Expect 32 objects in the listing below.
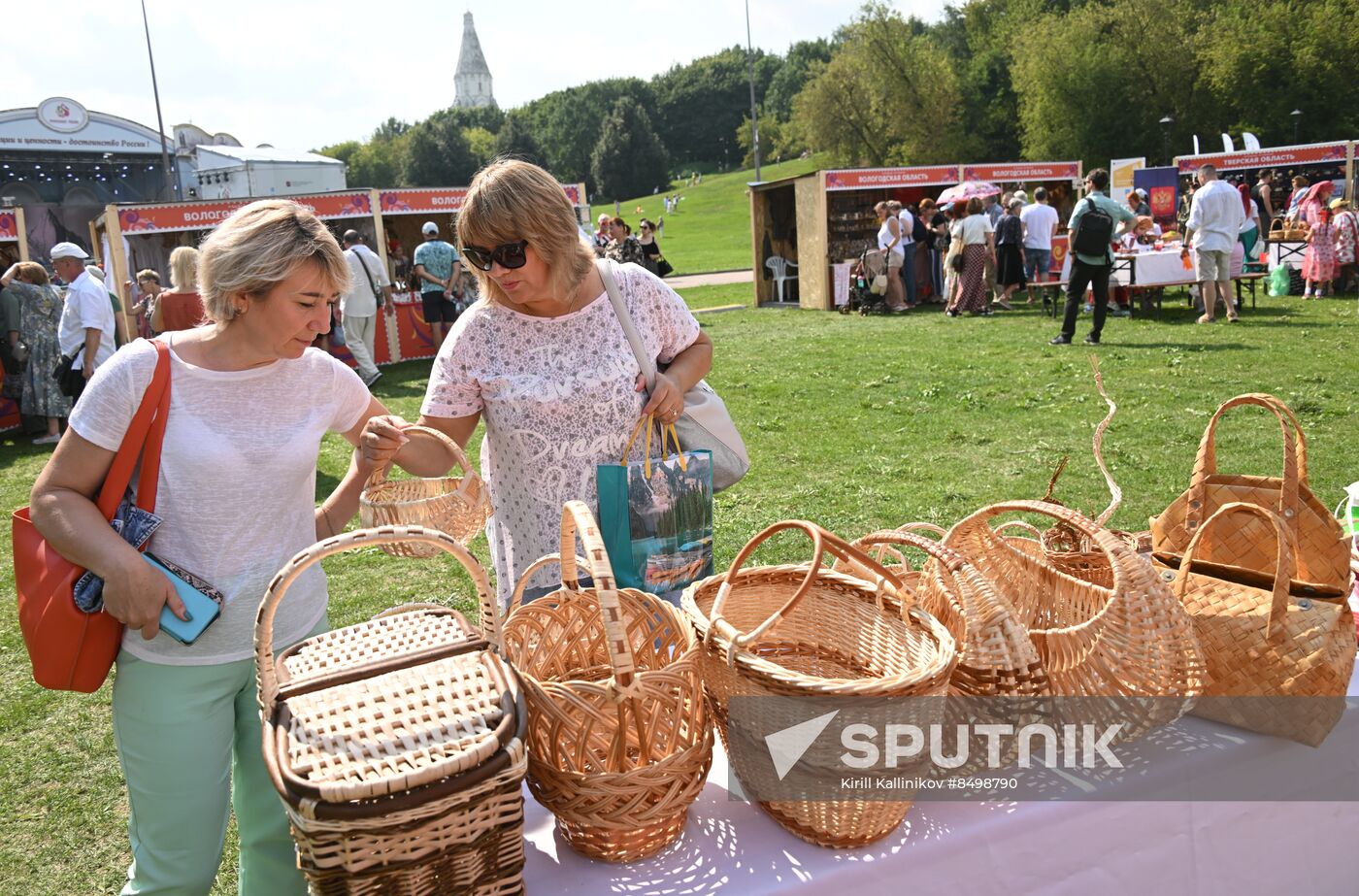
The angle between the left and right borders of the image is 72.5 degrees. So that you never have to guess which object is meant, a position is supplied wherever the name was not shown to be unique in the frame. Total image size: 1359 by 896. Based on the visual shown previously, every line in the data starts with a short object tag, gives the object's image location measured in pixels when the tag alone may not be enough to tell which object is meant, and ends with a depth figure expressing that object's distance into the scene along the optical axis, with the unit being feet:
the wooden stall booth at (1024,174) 59.06
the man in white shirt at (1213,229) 36.73
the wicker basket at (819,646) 4.45
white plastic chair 60.29
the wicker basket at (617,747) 4.31
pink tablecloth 4.65
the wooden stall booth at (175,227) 39.73
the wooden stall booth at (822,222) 54.29
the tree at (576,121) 322.14
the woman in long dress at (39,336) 30.32
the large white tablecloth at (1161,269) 40.98
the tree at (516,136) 315.37
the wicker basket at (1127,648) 5.30
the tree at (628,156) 275.39
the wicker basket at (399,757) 3.60
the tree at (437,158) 298.97
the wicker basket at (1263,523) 6.21
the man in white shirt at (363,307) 36.60
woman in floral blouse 6.98
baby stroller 49.67
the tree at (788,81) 319.88
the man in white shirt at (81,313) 26.48
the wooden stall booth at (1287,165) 63.10
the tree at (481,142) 328.49
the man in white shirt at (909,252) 50.90
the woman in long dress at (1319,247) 43.41
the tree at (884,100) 183.11
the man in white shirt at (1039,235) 47.65
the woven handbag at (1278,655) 5.66
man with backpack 33.12
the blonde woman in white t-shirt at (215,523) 5.44
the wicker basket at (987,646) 4.95
